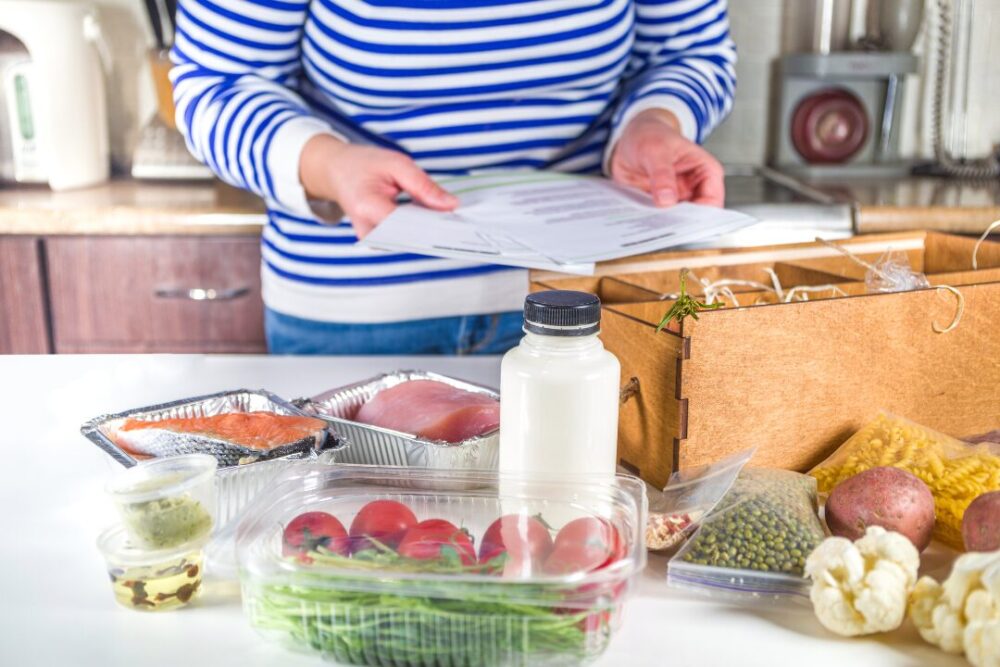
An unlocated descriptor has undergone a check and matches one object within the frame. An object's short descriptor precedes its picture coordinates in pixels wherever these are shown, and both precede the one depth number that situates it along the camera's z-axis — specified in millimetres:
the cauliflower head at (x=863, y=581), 603
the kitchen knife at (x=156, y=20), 2262
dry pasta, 721
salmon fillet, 752
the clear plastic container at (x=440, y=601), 558
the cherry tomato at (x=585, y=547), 577
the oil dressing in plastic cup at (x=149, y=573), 644
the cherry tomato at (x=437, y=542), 586
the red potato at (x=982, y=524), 646
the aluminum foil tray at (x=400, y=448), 776
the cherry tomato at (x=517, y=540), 588
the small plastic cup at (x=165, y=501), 643
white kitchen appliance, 2053
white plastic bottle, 690
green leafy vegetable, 558
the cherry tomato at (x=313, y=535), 599
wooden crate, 793
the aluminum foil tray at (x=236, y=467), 720
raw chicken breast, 818
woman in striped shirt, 1174
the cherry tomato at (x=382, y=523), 612
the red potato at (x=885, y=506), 685
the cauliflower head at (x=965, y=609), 562
